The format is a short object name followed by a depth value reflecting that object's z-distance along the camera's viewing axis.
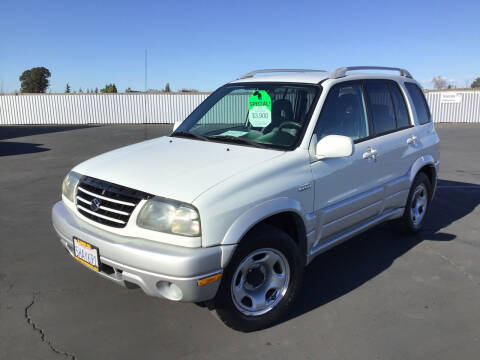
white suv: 2.56
